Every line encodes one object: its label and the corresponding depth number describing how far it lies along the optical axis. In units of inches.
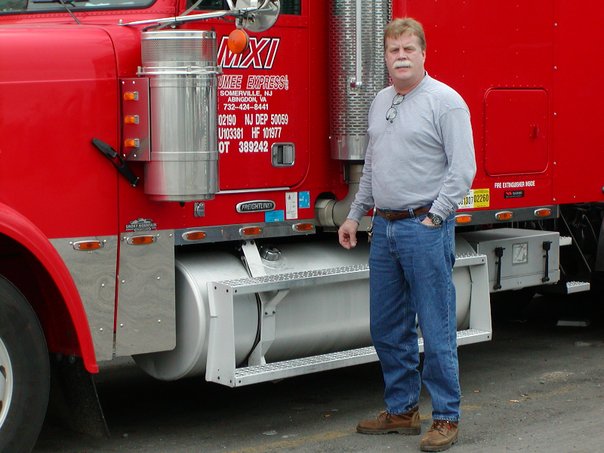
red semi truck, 316.5
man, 336.2
